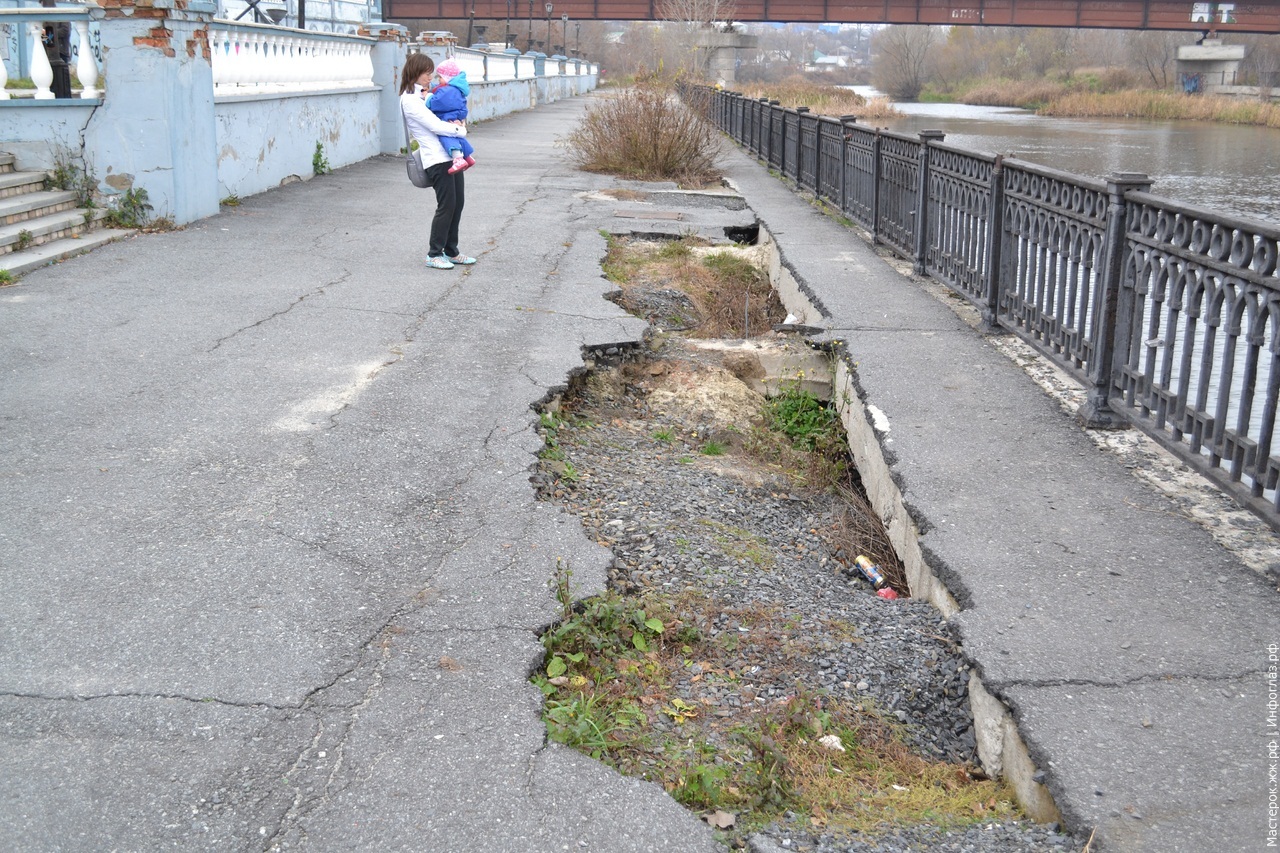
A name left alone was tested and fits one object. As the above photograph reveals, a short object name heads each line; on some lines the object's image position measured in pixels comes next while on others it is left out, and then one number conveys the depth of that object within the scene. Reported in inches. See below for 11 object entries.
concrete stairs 345.1
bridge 1978.3
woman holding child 359.3
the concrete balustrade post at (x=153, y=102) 398.9
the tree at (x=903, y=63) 3292.3
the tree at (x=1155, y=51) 2701.8
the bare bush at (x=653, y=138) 673.0
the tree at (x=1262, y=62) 2394.2
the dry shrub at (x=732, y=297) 357.7
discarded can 185.8
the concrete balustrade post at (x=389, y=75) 739.4
